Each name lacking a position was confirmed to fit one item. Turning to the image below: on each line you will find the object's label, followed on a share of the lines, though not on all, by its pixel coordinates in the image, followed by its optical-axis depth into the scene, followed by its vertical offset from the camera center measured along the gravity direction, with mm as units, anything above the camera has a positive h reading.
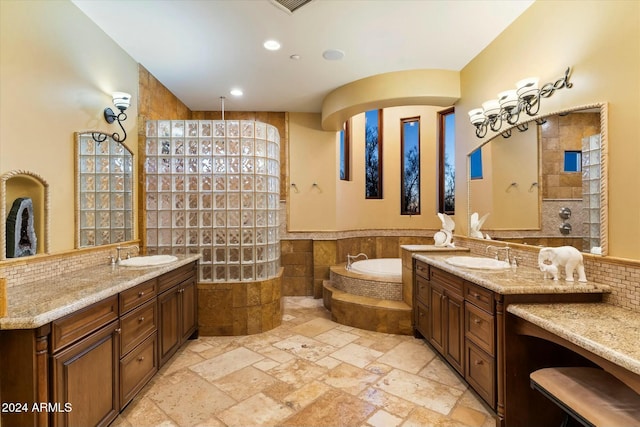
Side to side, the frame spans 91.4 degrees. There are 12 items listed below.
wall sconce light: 2654 +912
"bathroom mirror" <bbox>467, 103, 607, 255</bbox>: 1845 +226
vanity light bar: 2148 +829
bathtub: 4259 -753
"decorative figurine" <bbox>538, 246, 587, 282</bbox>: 1810 -289
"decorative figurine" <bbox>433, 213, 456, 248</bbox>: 3301 -226
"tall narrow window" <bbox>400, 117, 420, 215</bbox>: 5008 +748
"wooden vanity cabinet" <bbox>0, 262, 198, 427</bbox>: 1289 -725
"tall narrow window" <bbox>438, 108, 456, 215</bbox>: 4648 +791
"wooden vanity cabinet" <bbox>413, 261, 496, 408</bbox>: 1881 -807
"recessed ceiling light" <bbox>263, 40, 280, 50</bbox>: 2783 +1534
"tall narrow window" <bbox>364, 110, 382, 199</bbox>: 5141 +960
